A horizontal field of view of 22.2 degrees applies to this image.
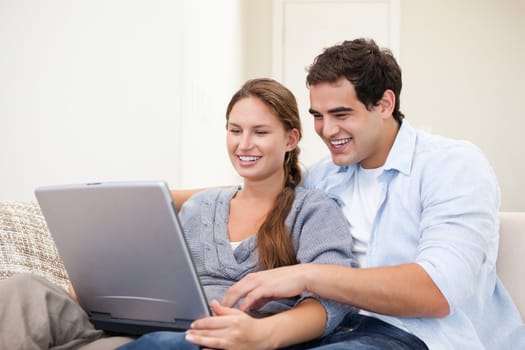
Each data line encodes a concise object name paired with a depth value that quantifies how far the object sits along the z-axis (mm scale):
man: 2403
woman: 2430
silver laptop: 2265
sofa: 2653
